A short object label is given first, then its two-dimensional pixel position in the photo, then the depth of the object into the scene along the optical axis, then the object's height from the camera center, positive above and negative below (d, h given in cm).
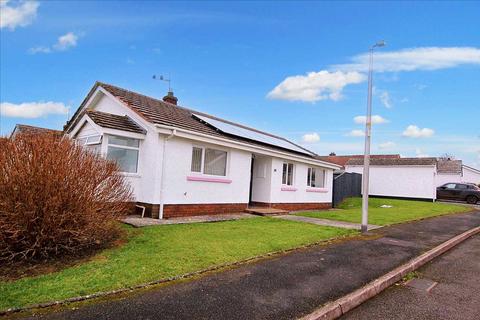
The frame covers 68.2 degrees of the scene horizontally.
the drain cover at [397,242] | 934 -136
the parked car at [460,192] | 3039 +35
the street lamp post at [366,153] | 1093 +117
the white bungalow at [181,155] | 1182 +96
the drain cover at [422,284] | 609 -161
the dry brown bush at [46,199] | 591 -48
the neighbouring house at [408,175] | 3241 +177
